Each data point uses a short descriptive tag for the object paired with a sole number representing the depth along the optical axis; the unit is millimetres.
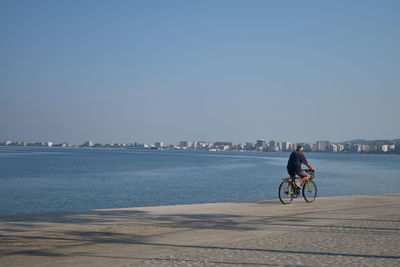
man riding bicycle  16797
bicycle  16812
